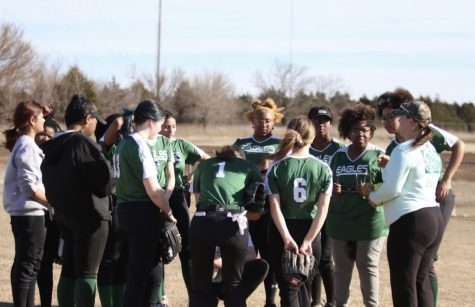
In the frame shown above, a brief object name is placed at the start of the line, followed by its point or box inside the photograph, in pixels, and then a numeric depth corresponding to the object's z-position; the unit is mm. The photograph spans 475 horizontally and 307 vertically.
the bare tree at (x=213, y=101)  73438
